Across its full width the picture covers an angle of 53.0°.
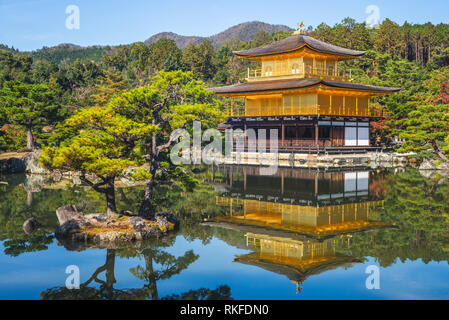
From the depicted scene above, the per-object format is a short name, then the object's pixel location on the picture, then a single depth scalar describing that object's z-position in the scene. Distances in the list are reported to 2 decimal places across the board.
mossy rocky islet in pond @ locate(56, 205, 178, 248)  14.34
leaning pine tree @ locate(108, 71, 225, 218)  15.70
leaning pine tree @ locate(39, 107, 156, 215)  14.34
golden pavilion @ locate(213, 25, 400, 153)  40.06
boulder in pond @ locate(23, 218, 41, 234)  16.03
